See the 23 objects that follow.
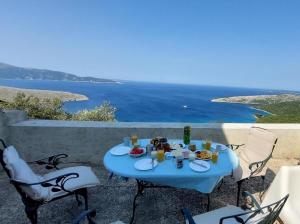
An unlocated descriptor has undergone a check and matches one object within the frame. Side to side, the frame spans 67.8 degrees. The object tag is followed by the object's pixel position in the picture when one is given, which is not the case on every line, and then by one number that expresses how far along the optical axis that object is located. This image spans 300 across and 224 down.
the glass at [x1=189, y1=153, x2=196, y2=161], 2.58
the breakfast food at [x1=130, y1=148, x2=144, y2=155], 2.73
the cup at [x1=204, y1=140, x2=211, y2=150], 2.95
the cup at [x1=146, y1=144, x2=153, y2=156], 2.79
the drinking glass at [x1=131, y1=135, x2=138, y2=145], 3.12
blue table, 2.29
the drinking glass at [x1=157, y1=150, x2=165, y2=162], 2.59
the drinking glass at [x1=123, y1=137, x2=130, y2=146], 3.09
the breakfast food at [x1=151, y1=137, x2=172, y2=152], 2.87
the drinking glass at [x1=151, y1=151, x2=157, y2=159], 2.54
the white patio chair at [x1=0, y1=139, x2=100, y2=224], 2.23
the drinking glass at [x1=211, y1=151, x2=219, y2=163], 2.53
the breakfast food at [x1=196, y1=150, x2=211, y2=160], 2.64
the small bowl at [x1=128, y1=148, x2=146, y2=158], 2.70
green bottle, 3.08
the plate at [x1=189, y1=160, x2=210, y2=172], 2.37
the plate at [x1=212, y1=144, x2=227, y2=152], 2.92
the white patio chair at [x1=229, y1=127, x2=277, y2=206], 2.81
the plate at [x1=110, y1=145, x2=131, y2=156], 2.79
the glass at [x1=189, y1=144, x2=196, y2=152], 2.88
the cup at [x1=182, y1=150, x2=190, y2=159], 2.67
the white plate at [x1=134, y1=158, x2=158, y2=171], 2.39
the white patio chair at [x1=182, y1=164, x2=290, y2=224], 1.65
